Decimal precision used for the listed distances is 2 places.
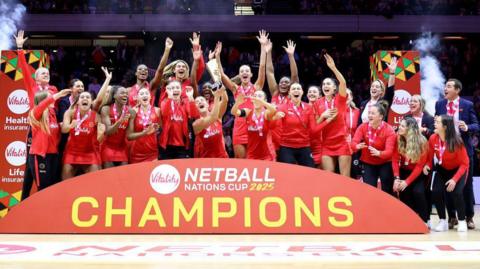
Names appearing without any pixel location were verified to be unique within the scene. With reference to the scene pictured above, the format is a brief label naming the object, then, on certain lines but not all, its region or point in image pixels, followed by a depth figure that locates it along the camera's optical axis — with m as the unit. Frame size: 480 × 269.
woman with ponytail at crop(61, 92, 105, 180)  7.39
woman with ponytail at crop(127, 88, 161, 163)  7.53
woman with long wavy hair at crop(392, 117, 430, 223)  7.15
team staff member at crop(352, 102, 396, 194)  7.31
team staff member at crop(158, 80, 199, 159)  7.54
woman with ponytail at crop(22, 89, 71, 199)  7.35
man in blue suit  7.37
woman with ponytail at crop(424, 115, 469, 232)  7.04
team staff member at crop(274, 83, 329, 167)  7.65
